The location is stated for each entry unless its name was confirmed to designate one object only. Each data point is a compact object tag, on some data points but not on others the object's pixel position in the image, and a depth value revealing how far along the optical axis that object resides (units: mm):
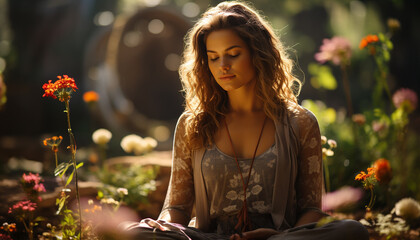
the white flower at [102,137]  3744
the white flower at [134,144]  3846
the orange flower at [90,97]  4094
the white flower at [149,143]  3883
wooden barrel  7355
